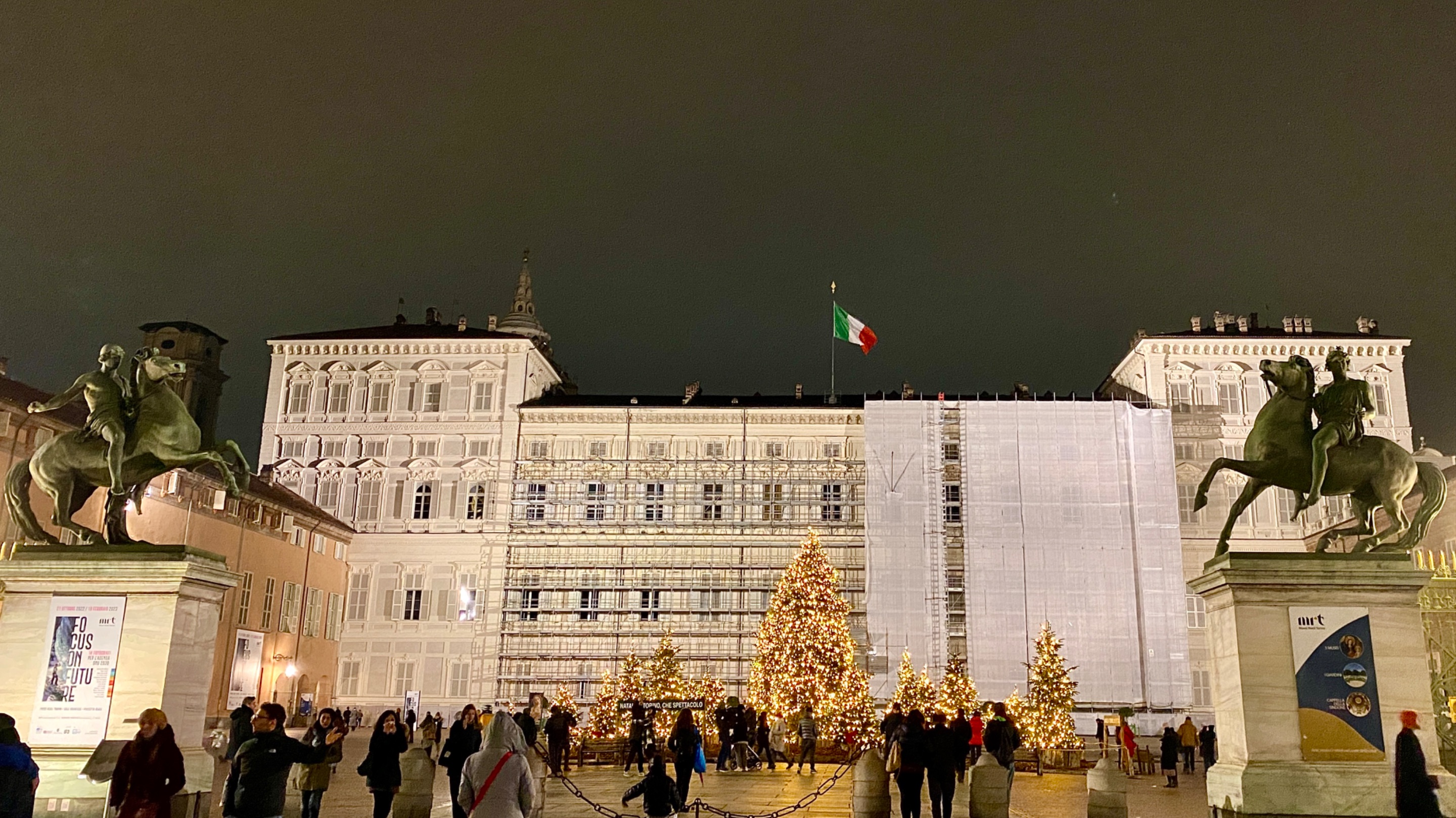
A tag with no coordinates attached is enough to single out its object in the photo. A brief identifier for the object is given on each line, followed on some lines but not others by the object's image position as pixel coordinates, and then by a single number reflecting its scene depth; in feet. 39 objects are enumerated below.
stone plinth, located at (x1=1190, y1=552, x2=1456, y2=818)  28.55
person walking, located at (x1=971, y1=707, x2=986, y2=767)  66.49
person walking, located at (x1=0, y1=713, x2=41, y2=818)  21.04
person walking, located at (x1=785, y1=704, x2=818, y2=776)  67.72
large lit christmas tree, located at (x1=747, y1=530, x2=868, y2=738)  89.20
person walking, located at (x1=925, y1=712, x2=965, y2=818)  36.52
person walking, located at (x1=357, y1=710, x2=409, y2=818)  32.07
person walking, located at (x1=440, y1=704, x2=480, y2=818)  36.70
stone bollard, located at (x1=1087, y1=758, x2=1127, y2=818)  38.58
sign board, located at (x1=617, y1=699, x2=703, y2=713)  71.46
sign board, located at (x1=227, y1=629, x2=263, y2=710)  107.65
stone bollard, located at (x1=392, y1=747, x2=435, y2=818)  38.17
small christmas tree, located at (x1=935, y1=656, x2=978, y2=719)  88.12
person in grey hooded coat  19.74
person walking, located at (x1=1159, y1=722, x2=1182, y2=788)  65.67
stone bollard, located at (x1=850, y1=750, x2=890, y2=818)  37.58
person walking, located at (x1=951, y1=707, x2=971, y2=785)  50.19
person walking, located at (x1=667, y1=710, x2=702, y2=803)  42.45
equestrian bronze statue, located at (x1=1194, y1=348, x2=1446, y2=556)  31.07
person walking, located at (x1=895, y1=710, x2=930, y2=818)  36.24
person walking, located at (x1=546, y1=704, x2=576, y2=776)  60.75
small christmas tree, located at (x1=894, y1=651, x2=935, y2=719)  88.53
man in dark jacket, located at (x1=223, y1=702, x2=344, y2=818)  23.40
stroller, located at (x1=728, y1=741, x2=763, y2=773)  67.97
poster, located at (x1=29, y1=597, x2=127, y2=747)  29.96
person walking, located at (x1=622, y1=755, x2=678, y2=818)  28.02
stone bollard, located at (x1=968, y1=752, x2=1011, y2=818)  39.81
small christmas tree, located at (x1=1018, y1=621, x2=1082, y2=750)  82.48
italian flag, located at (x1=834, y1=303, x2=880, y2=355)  126.72
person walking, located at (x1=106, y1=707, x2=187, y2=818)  22.20
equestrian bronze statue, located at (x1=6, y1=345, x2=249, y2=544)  31.89
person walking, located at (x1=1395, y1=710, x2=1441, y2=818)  25.17
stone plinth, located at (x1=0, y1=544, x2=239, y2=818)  30.30
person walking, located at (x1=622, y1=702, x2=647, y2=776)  64.80
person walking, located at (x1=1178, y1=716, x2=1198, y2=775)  73.51
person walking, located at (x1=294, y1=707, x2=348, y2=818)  31.24
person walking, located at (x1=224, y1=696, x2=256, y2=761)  35.96
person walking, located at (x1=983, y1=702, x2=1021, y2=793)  45.52
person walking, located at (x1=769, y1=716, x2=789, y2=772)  85.25
